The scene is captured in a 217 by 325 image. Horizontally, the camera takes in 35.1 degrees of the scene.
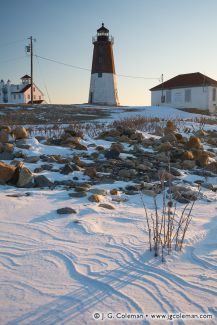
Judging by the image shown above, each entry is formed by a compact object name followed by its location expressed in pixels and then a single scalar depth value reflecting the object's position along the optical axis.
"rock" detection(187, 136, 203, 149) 9.58
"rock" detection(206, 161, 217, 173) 8.05
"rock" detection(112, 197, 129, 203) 5.39
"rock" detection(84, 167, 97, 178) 6.68
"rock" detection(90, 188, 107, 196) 5.57
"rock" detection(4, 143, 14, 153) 7.62
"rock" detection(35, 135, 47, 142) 9.38
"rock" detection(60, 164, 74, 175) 6.67
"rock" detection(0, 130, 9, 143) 8.58
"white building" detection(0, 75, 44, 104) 61.62
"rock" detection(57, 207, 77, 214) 4.61
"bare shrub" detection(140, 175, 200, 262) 3.50
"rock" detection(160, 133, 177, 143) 10.07
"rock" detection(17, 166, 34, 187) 5.91
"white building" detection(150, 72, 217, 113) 34.66
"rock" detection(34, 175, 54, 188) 6.00
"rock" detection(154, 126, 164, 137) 11.67
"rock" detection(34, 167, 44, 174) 6.65
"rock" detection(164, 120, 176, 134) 11.74
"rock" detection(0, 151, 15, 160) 7.34
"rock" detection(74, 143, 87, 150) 8.66
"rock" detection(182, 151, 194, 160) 8.45
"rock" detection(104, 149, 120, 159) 8.11
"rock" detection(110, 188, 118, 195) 5.68
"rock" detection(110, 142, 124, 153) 8.55
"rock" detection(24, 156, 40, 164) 7.25
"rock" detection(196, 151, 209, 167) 8.20
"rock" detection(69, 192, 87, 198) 5.39
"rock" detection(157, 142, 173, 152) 8.98
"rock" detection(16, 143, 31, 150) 8.10
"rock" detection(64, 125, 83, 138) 9.78
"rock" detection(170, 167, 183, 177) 7.21
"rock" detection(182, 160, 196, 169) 7.97
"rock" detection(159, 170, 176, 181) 6.67
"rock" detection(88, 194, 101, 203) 5.21
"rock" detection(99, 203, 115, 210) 4.97
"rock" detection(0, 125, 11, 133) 9.35
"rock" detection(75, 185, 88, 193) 5.61
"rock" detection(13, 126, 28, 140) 8.99
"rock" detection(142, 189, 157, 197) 5.72
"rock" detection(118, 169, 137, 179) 6.85
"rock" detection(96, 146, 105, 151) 8.71
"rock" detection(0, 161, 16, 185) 5.89
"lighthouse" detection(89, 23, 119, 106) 40.09
